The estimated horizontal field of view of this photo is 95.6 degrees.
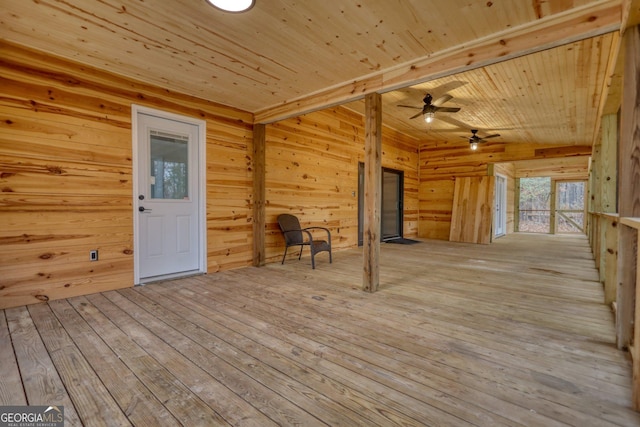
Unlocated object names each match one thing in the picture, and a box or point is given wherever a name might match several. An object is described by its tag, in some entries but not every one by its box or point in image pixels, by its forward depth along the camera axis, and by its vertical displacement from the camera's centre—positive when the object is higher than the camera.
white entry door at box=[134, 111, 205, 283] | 3.45 +0.08
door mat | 6.93 -0.86
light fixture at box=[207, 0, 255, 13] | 1.98 +1.40
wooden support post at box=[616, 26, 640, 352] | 1.75 +0.18
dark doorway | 7.26 +0.09
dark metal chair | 4.24 -0.45
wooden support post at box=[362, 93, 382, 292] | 3.16 +0.16
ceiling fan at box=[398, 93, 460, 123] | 4.25 +1.47
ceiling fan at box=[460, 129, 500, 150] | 6.12 +1.48
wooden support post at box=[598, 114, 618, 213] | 2.64 +0.41
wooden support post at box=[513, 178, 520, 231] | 10.81 +0.04
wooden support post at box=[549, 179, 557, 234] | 10.34 -0.06
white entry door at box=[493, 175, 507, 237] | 8.29 +0.00
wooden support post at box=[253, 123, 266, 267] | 4.43 +0.16
